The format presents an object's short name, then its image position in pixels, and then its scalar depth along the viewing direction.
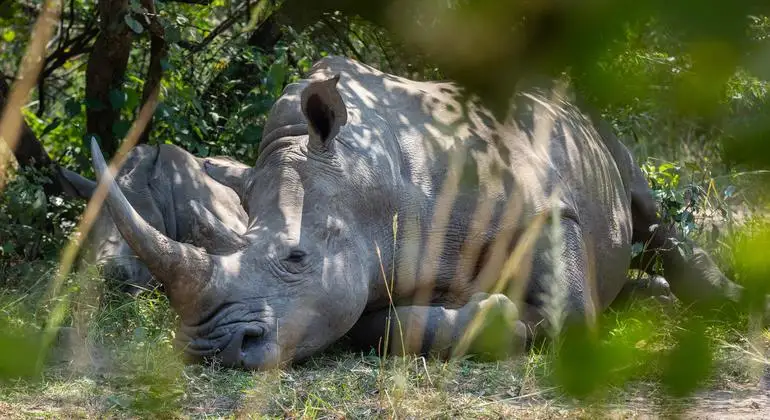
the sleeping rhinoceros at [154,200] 13.49
